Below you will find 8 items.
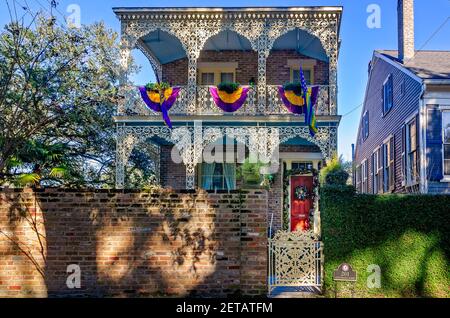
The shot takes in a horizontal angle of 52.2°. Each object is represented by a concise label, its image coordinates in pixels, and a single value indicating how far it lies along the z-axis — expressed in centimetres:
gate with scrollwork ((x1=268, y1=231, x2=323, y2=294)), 816
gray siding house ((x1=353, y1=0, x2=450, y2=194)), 1260
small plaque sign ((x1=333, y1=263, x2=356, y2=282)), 773
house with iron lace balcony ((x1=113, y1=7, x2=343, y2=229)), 1459
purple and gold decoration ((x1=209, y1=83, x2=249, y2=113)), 1455
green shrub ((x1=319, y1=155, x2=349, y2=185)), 926
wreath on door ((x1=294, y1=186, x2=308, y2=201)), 1507
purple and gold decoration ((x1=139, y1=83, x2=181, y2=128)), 1459
